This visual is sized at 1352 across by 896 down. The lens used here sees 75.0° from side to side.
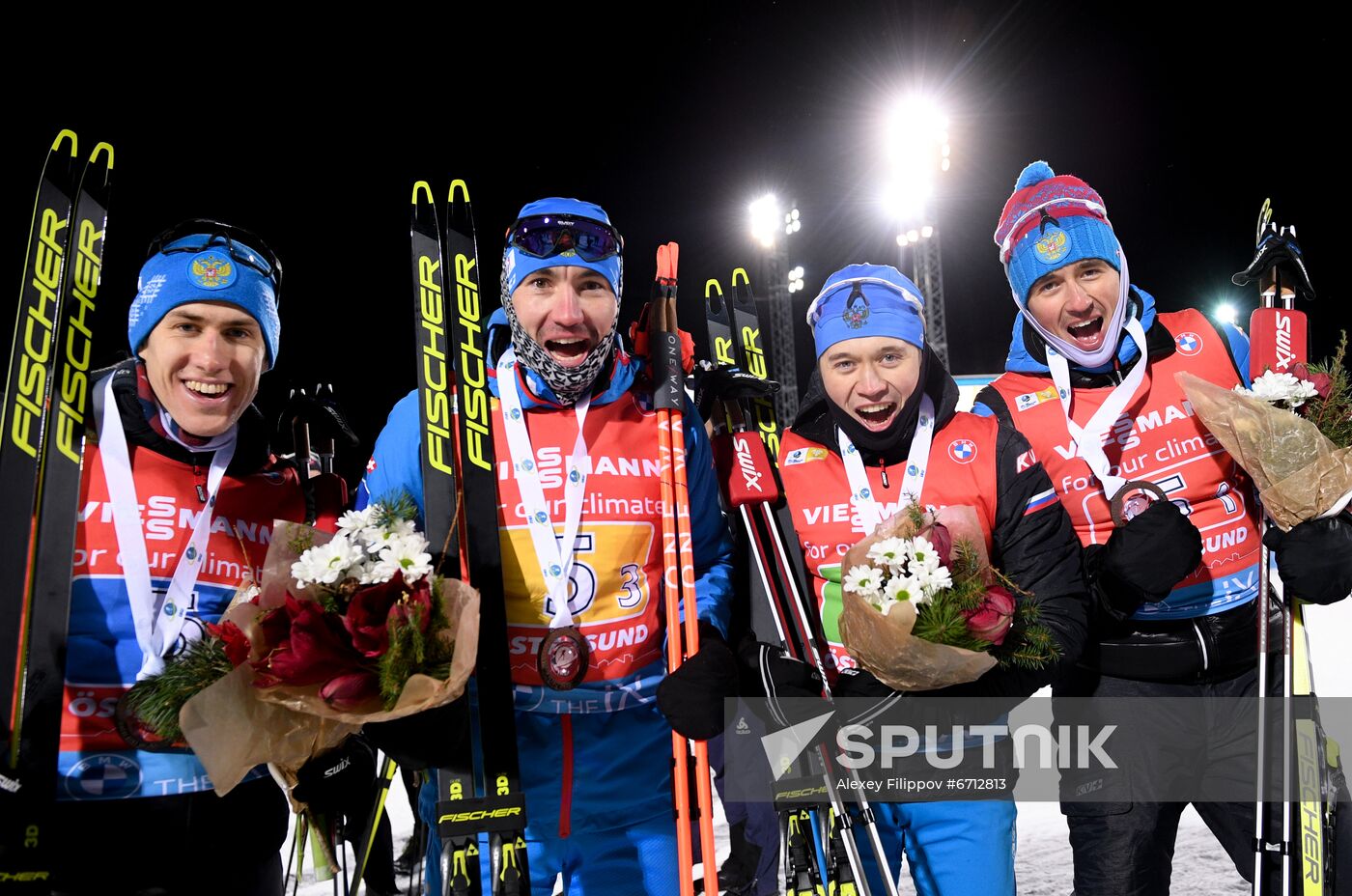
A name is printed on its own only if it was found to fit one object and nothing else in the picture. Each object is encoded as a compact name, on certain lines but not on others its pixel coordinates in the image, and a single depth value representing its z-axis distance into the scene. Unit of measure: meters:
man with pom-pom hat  2.62
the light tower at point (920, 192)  16.12
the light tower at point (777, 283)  18.36
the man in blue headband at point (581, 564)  2.57
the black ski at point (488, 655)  2.38
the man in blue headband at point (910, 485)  2.47
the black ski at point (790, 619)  2.46
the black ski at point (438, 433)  2.38
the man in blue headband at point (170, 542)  2.30
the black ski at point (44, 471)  2.23
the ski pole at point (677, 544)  2.56
